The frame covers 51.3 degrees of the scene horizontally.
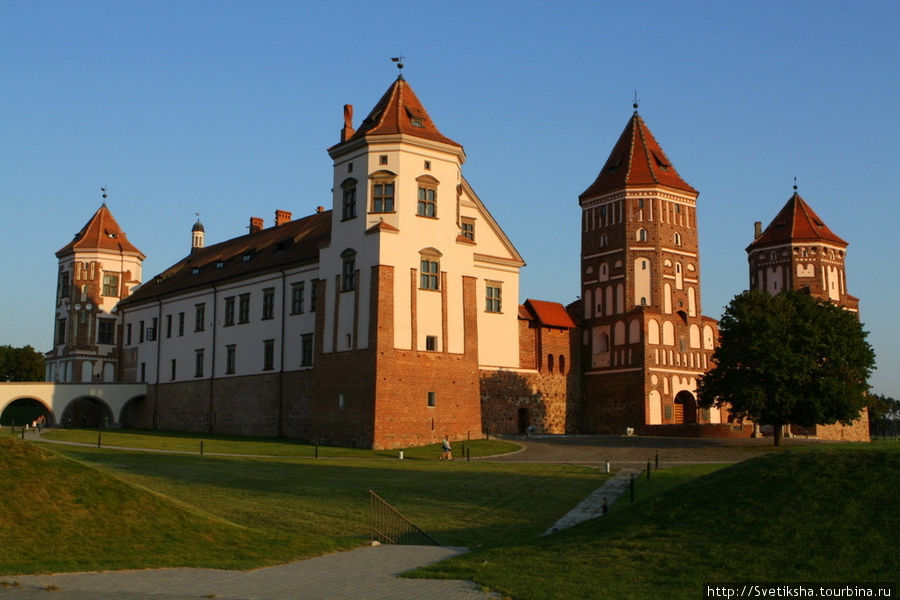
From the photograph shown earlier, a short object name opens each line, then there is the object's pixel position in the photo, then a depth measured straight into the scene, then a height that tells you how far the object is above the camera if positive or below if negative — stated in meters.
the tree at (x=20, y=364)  101.31 +5.37
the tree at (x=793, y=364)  46.75 +2.69
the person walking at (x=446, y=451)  42.41 -1.59
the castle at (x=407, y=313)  47.94 +6.57
